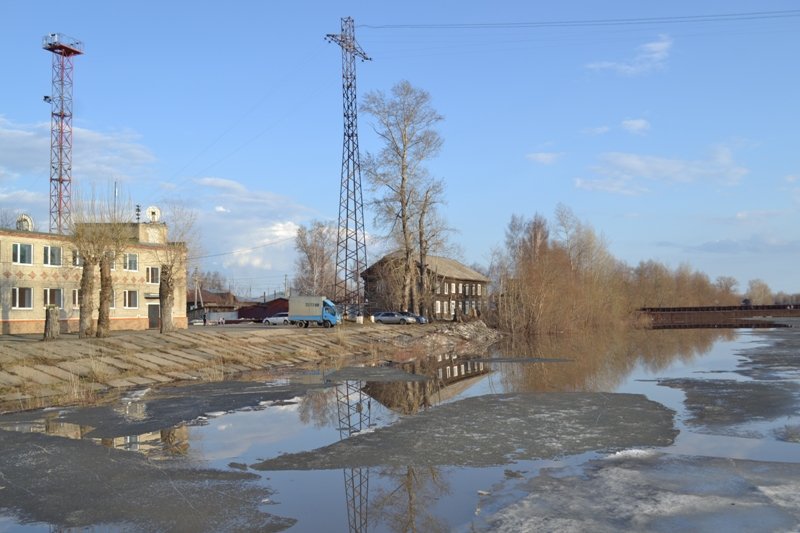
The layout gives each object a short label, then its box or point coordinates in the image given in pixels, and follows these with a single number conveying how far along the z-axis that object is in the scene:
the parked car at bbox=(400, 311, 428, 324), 57.41
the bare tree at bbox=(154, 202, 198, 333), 35.38
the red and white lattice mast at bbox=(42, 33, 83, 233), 56.03
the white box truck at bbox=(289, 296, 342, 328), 52.47
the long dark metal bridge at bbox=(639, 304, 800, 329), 85.72
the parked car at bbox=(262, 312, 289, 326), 61.11
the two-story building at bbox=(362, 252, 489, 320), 64.88
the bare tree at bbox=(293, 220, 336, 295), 90.50
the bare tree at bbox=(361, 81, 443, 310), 53.72
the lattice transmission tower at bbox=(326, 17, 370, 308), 53.88
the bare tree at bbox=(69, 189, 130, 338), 31.20
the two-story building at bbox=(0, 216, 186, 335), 40.31
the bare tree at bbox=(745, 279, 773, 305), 190.68
